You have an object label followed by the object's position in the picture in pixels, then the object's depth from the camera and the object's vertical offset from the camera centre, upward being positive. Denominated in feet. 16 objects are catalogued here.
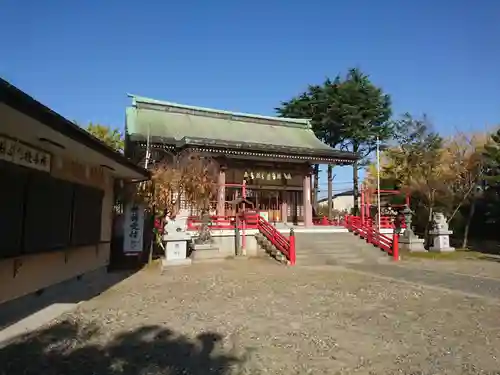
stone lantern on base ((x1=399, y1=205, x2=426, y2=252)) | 65.26 -2.79
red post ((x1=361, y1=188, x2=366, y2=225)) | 65.38 +2.64
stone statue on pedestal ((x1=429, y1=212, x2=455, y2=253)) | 66.74 -1.97
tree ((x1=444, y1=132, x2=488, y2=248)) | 76.84 +8.90
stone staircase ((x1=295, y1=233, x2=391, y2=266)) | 52.01 -3.95
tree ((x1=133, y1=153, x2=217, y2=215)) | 45.52 +3.86
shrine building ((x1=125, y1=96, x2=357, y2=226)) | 62.23 +11.04
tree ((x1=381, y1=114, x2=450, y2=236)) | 75.66 +11.38
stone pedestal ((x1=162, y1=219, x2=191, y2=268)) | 47.03 -2.97
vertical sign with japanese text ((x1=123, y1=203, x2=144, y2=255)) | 43.11 -1.18
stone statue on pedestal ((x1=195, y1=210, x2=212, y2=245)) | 51.24 -1.55
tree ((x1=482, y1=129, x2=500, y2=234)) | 72.28 +8.07
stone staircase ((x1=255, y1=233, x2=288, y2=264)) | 51.28 -3.63
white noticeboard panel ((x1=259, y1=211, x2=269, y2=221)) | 69.82 +1.13
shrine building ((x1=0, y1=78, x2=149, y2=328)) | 17.53 +0.84
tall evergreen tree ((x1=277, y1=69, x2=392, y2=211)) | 106.01 +28.88
